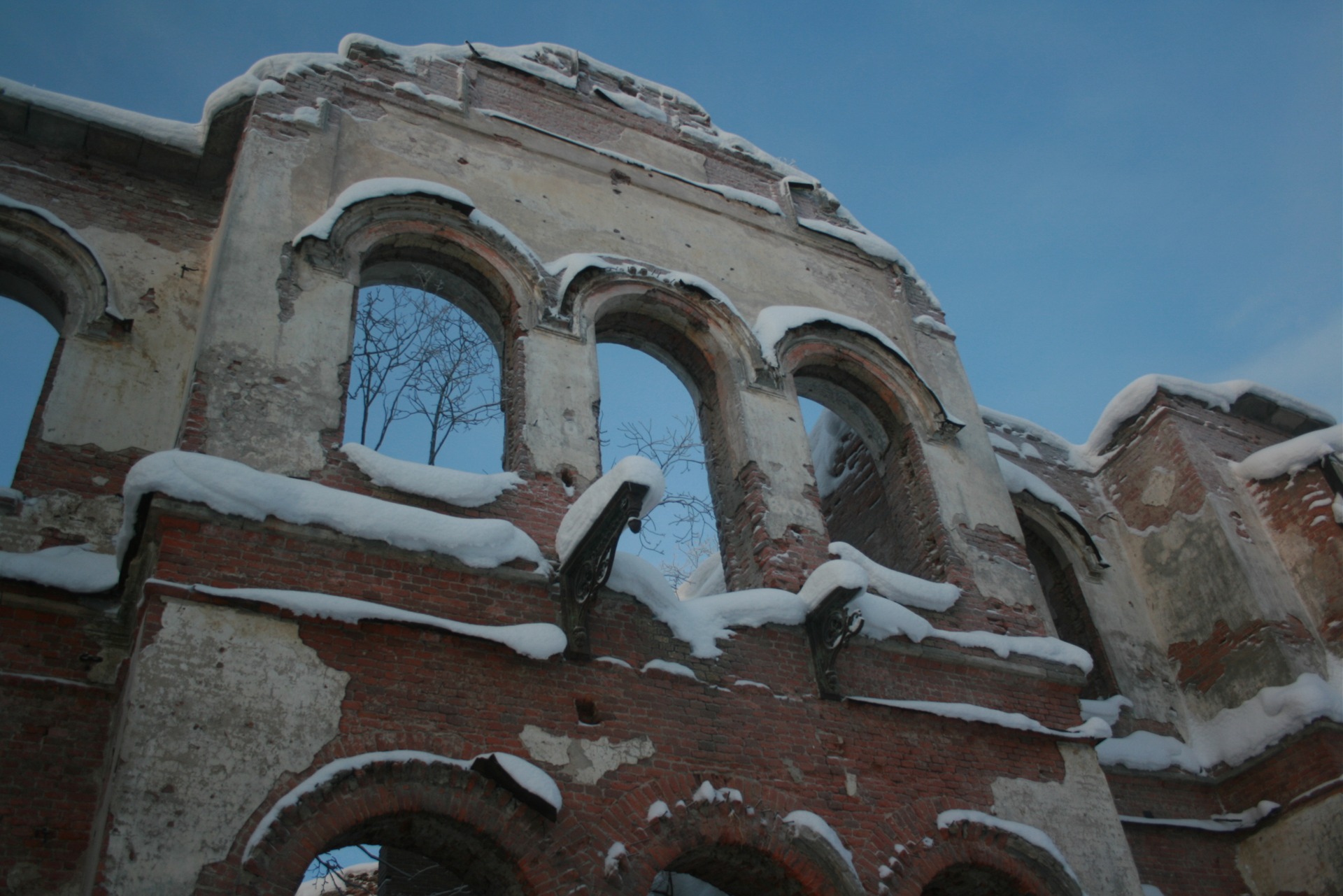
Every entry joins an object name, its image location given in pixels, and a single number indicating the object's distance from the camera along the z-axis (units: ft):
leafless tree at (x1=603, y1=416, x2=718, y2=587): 37.37
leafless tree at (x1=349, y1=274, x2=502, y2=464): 37.04
